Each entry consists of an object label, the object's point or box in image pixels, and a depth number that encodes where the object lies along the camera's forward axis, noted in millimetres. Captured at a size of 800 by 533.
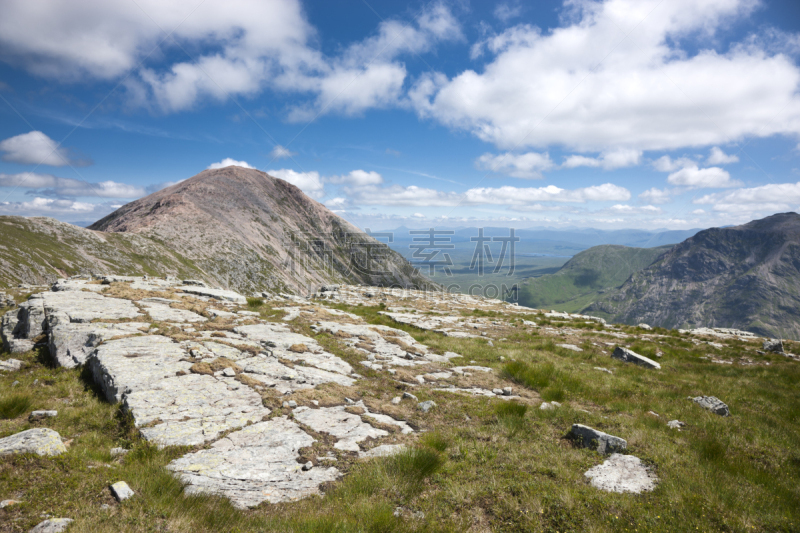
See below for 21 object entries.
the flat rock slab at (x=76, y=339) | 10094
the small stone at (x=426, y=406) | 9650
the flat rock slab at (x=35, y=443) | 5391
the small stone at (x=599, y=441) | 7559
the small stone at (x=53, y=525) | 4047
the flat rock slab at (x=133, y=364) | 8359
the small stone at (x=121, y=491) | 4859
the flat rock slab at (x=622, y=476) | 6266
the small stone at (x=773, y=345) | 20562
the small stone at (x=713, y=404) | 10348
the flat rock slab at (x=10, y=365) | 9539
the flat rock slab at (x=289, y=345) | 12731
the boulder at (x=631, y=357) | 16438
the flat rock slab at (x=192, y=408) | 6957
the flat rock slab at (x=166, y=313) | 14695
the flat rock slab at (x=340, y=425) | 7666
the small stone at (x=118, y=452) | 6230
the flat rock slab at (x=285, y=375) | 10296
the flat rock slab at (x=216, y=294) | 22016
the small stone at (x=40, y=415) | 7120
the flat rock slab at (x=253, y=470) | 5633
